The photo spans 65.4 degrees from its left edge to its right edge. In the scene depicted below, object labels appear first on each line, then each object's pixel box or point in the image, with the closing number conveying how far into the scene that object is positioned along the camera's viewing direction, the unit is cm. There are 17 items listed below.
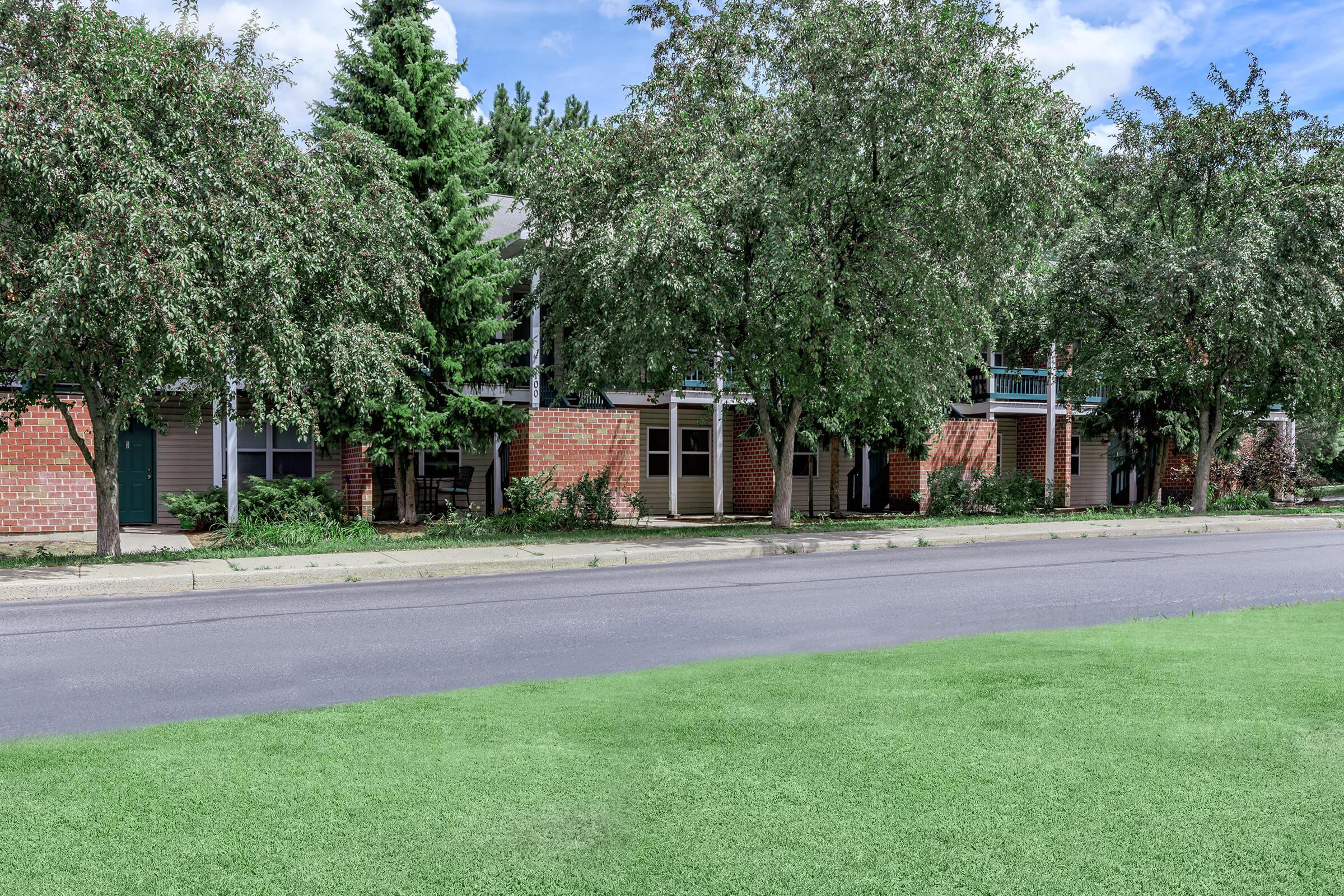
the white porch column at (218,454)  2075
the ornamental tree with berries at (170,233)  1173
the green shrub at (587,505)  2006
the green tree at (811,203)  1684
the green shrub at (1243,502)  2980
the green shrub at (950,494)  2611
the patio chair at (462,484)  2253
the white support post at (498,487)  2394
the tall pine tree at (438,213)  1931
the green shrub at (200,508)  1970
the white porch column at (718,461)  2392
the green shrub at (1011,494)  2644
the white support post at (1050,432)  2955
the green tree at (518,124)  3794
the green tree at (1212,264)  2389
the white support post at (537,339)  2173
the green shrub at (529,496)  2030
